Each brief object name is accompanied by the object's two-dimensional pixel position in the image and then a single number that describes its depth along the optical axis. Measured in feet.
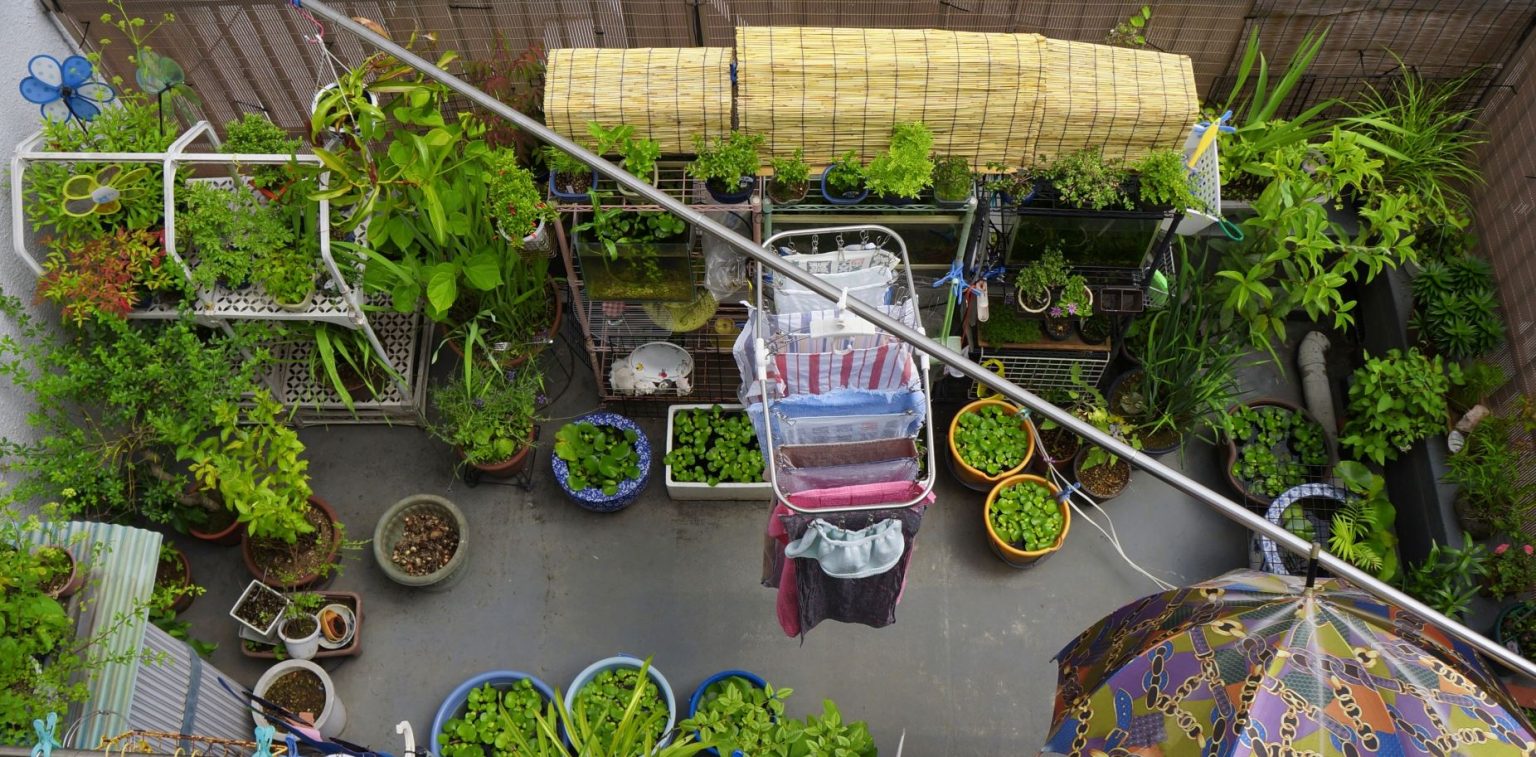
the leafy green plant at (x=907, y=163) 13.48
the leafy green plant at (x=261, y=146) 14.82
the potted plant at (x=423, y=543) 15.62
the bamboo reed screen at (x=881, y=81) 13.61
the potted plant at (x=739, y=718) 13.12
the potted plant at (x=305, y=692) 14.49
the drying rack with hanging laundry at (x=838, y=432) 12.19
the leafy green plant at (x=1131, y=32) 14.82
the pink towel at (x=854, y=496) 12.13
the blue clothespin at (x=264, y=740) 7.95
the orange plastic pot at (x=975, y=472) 16.25
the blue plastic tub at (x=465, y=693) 14.46
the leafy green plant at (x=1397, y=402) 15.69
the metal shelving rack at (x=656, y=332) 14.48
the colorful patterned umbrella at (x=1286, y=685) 8.89
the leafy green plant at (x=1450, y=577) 14.48
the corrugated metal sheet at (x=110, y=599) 11.20
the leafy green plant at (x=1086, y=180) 13.79
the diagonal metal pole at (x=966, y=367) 7.54
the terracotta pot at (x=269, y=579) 15.48
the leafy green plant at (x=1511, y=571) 14.46
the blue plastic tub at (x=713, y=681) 14.64
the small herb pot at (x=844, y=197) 14.06
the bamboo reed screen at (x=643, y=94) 13.69
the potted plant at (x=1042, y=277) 15.17
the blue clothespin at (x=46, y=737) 7.12
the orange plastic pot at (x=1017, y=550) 15.76
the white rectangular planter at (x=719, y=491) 16.20
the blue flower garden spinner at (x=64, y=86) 14.01
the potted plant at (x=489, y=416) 15.80
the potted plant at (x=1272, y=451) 16.46
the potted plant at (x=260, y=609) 14.92
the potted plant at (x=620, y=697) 14.11
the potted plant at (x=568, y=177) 13.79
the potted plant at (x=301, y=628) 14.72
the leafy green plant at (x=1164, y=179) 13.87
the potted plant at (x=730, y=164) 13.55
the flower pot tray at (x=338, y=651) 15.16
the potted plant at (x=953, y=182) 13.84
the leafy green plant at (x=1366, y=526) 14.80
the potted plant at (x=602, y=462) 16.17
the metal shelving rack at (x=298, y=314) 14.32
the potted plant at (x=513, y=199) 13.73
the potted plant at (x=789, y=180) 13.76
